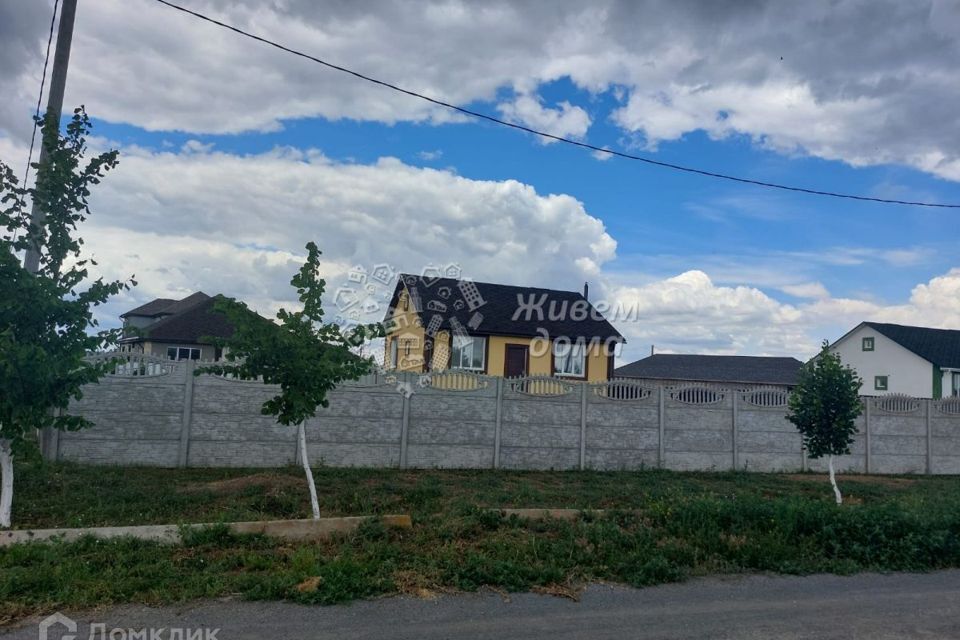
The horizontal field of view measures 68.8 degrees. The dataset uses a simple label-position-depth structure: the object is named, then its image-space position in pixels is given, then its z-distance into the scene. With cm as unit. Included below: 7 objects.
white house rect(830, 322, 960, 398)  3878
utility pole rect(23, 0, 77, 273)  905
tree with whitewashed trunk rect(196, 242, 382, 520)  845
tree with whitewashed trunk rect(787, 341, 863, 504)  1220
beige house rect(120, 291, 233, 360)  3716
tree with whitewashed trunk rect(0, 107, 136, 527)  758
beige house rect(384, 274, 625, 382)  2705
